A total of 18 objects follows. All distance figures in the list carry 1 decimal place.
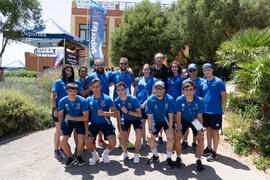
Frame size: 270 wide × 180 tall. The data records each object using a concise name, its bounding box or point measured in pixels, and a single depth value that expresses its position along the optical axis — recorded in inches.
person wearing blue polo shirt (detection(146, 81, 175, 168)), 157.3
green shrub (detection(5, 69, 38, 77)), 767.2
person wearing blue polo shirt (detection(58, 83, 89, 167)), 158.7
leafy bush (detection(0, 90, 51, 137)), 238.7
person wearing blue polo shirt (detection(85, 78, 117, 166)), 161.3
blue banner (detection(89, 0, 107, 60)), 554.9
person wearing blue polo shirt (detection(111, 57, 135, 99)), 199.3
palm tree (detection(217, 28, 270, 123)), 188.9
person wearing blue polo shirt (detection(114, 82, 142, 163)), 166.1
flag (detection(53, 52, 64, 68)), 614.5
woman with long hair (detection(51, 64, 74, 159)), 172.2
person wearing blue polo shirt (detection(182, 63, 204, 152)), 187.2
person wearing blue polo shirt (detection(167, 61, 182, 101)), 196.9
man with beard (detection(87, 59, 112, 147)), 197.8
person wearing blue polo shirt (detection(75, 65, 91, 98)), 190.4
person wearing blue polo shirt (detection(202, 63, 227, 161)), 170.1
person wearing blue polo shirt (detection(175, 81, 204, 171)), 154.6
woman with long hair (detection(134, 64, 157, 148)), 190.4
